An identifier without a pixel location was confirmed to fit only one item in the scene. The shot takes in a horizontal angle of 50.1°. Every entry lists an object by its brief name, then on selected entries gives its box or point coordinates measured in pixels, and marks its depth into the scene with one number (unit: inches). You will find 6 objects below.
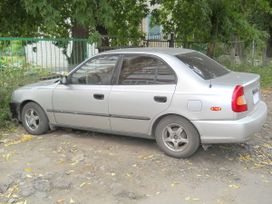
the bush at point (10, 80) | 210.8
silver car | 145.4
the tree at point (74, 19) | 253.7
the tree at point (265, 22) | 535.8
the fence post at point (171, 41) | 397.4
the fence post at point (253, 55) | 500.1
